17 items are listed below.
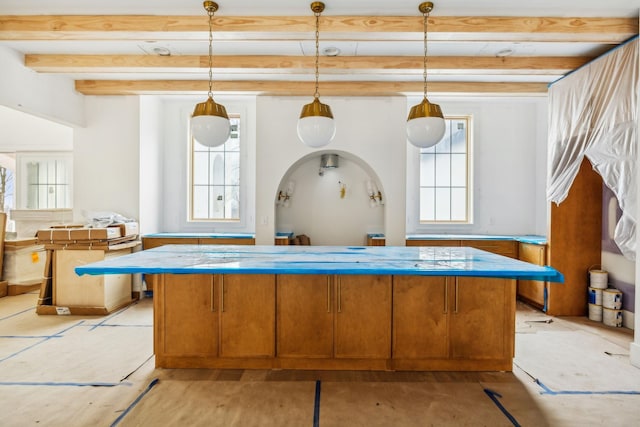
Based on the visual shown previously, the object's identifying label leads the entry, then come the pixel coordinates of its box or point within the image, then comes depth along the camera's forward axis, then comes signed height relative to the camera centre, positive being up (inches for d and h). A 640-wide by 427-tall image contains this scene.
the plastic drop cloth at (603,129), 126.3 +35.8
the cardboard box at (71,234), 175.3 -11.4
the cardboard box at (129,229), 187.3 -9.2
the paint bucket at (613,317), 160.6 -46.8
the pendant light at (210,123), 102.9 +26.4
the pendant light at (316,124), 104.3 +26.7
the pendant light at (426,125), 102.5 +26.4
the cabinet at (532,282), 182.7 -37.1
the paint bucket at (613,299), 161.3 -38.5
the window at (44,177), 243.8 +23.9
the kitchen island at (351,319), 112.7 -34.2
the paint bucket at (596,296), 168.9 -38.8
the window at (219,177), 233.5 +23.8
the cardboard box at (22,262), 206.5 -31.1
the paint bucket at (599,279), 168.4 -30.4
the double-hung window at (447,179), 232.5 +23.7
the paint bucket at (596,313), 168.1 -46.7
